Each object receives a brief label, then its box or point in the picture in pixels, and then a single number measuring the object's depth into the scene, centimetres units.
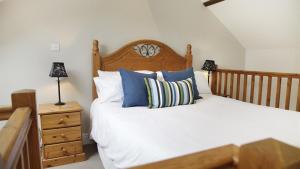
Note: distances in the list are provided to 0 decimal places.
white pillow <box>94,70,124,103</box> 248
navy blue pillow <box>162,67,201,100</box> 264
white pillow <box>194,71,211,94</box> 309
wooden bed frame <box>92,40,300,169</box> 42
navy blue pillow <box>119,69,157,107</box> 231
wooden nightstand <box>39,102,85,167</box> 230
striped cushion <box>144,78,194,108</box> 229
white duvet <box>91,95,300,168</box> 131
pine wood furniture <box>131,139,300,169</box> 41
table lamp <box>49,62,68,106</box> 245
